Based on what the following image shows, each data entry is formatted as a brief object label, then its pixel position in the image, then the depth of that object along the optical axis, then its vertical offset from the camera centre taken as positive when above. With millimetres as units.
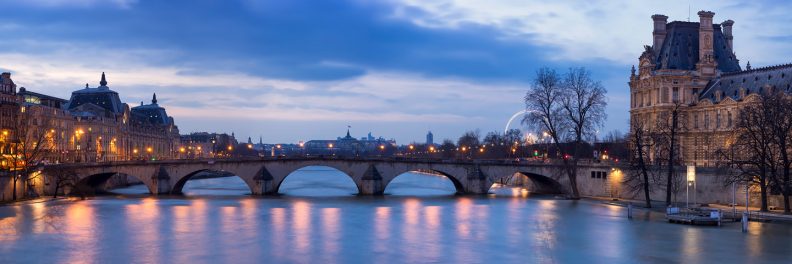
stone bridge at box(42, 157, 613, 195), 104312 -418
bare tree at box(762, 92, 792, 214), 70562 +2906
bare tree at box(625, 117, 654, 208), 82012 +141
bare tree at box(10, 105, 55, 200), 91750 +3431
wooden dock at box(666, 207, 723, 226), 66688 -3548
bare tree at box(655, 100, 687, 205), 80875 +1732
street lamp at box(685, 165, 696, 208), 78562 -610
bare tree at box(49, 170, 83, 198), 94062 -1375
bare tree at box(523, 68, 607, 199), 95625 +5603
